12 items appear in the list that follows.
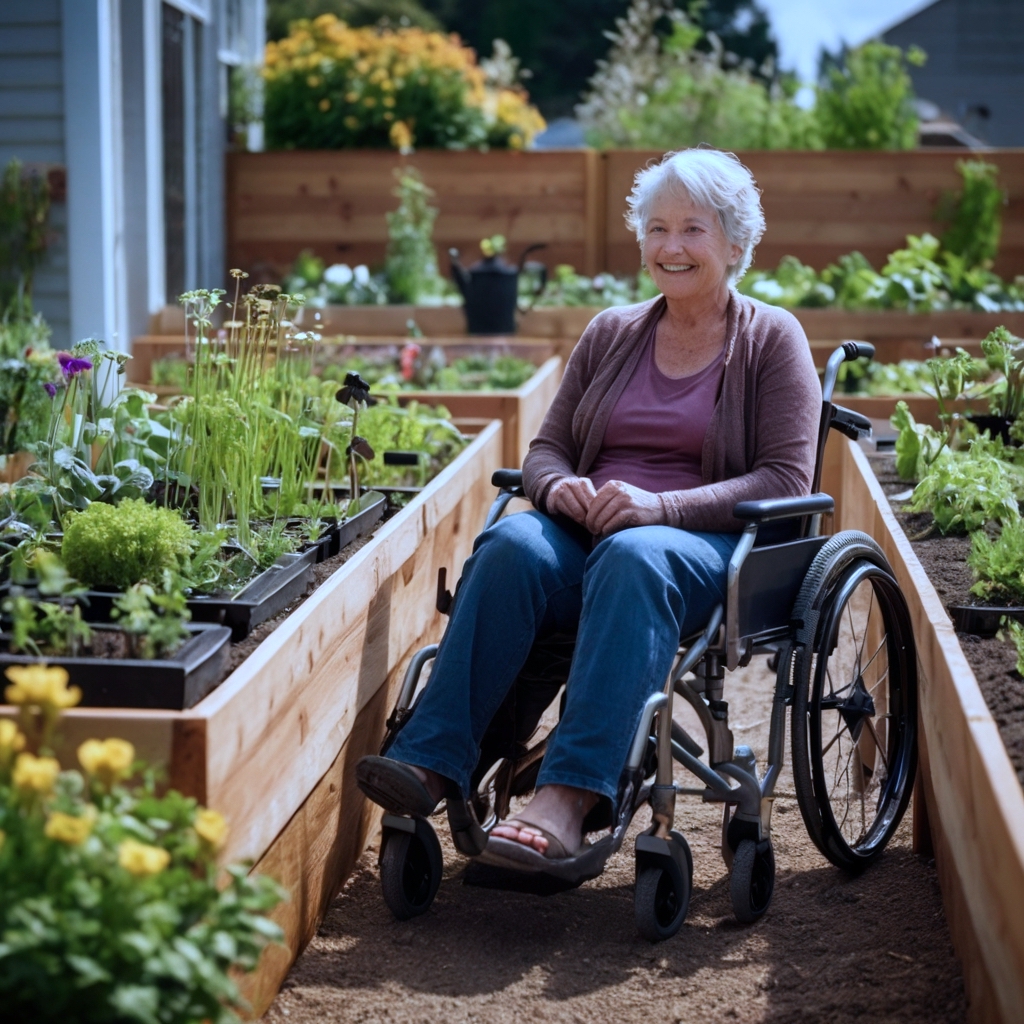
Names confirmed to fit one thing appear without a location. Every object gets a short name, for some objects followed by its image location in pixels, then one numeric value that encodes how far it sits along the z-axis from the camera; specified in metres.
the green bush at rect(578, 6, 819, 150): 8.44
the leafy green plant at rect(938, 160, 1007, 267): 7.36
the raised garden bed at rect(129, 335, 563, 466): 4.67
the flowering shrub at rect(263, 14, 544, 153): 7.98
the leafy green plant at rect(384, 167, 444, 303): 7.22
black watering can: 6.39
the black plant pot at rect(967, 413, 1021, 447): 3.58
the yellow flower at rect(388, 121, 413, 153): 7.90
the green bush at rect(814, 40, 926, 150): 8.04
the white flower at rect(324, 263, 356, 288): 7.01
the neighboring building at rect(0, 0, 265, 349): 5.49
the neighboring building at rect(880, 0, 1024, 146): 25.73
